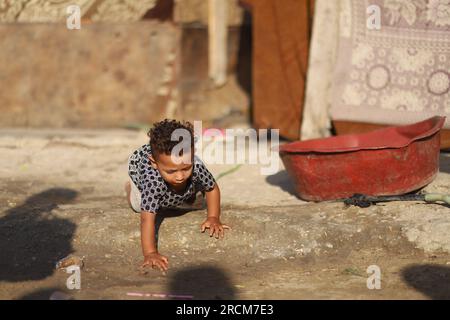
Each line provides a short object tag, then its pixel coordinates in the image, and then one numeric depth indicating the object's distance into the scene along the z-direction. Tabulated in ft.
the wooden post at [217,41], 24.62
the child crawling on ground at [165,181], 13.20
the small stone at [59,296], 11.43
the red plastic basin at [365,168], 15.20
